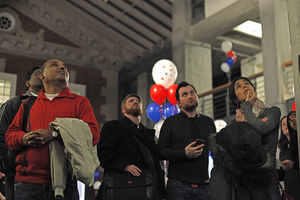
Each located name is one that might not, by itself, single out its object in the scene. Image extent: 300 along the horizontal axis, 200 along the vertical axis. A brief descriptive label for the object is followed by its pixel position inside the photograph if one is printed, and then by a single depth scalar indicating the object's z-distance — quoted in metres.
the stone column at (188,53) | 8.99
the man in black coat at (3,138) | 2.58
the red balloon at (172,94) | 6.11
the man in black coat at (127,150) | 2.85
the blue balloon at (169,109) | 6.21
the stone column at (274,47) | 6.73
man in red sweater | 2.10
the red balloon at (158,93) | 6.30
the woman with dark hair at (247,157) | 2.13
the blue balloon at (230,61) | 9.20
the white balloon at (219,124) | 7.26
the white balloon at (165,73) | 6.38
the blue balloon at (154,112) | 6.69
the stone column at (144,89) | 11.82
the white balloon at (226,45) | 9.16
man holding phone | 2.71
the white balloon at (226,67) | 9.11
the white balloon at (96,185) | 9.91
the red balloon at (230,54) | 9.32
